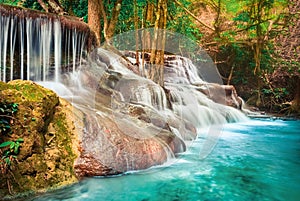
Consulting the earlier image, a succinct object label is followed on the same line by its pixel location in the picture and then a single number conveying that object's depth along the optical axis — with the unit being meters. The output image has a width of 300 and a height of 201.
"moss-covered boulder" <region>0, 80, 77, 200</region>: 2.74
